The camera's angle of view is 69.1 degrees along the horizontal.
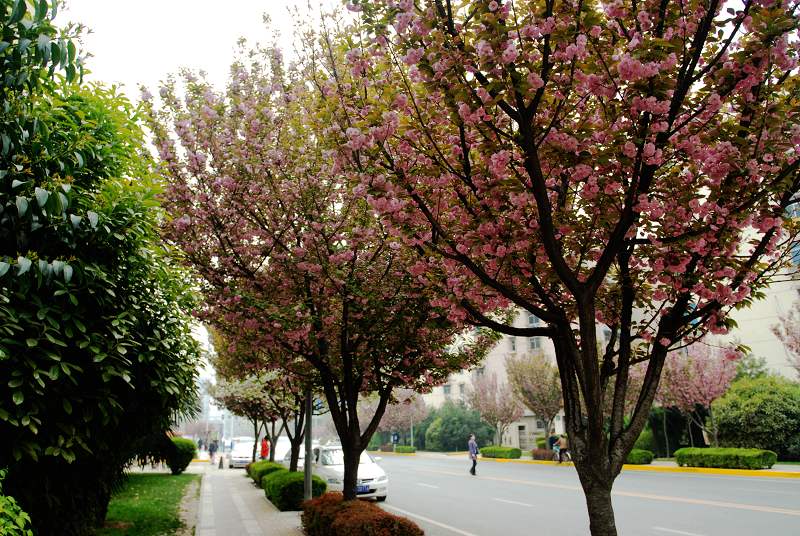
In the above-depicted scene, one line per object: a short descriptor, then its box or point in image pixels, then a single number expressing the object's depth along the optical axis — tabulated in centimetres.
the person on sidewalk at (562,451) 3116
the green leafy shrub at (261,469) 1939
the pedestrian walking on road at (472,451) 2539
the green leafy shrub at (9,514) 295
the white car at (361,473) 1628
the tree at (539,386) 3500
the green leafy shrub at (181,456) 2604
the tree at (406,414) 5806
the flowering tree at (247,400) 1891
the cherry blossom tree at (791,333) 2530
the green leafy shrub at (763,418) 2655
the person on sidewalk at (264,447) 3119
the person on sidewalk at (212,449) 4545
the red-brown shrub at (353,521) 737
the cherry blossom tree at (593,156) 411
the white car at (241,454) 3672
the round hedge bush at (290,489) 1388
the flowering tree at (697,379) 2709
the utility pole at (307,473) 1200
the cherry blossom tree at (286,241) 825
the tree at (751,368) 3569
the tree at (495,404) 4288
